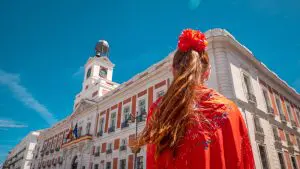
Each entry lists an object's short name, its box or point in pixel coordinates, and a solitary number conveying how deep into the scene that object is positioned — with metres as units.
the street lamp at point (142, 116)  19.39
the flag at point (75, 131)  28.17
